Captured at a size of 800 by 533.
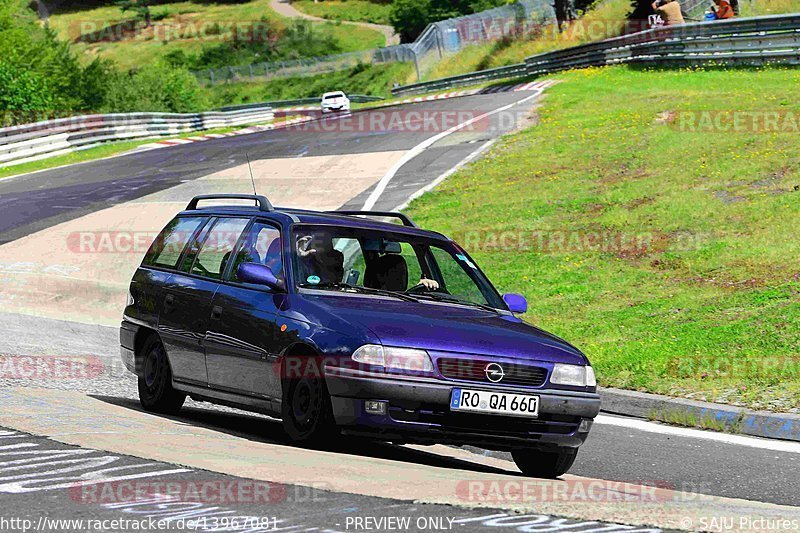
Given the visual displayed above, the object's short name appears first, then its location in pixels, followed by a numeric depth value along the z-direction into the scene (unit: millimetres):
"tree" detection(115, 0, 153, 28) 139750
